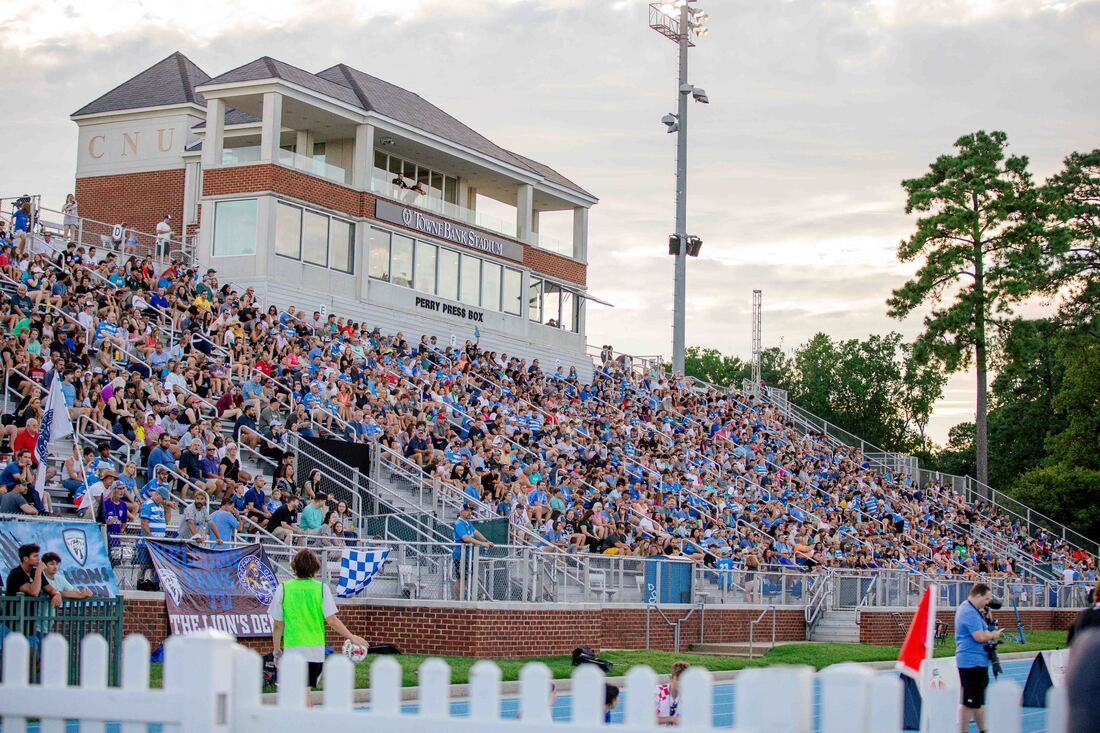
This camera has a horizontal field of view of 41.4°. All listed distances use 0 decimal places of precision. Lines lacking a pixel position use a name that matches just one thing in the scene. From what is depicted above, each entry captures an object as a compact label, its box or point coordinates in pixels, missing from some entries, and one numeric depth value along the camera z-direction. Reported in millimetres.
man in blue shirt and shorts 13648
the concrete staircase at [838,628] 32500
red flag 8812
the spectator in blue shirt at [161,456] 22141
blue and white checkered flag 21859
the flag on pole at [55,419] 19297
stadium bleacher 22922
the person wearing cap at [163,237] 37406
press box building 39000
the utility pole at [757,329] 76381
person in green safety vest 10734
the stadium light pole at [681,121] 55500
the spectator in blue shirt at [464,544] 22891
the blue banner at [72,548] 16297
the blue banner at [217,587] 18594
